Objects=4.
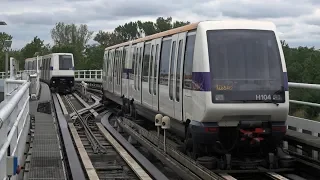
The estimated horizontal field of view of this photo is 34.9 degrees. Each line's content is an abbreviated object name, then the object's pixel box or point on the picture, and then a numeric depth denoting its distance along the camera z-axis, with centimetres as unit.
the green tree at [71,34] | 10344
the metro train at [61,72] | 3594
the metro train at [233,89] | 874
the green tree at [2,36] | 10488
